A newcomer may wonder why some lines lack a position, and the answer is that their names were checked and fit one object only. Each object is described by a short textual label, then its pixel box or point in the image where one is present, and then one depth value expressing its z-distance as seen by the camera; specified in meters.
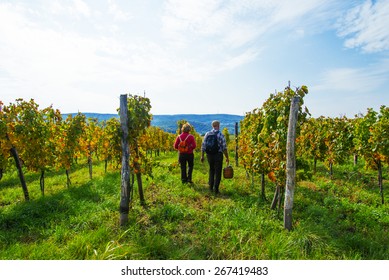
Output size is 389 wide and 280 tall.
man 6.82
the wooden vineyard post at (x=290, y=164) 4.38
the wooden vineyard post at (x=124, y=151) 4.82
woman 7.59
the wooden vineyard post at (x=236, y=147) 13.48
